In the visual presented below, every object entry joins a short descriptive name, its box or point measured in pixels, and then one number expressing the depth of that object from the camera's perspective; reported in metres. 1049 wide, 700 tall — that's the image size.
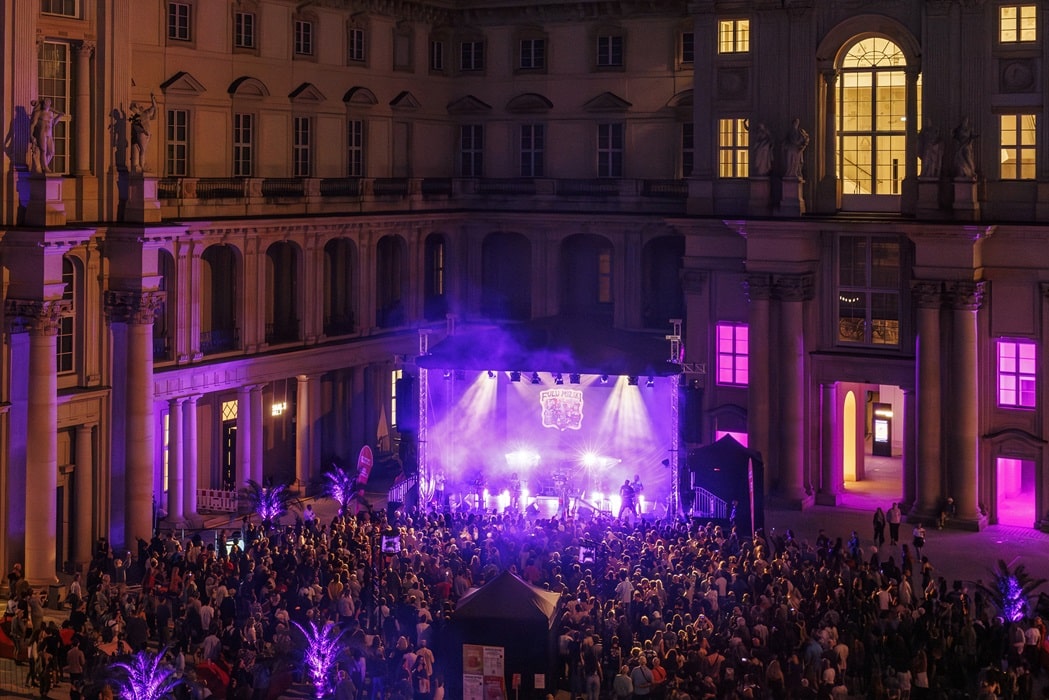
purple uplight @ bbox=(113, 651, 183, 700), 29.86
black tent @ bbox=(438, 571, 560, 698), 30.78
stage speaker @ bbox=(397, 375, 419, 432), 51.12
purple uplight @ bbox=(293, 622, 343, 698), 31.06
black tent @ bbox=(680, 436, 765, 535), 43.47
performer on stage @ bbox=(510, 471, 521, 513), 48.17
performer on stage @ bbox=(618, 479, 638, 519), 47.00
